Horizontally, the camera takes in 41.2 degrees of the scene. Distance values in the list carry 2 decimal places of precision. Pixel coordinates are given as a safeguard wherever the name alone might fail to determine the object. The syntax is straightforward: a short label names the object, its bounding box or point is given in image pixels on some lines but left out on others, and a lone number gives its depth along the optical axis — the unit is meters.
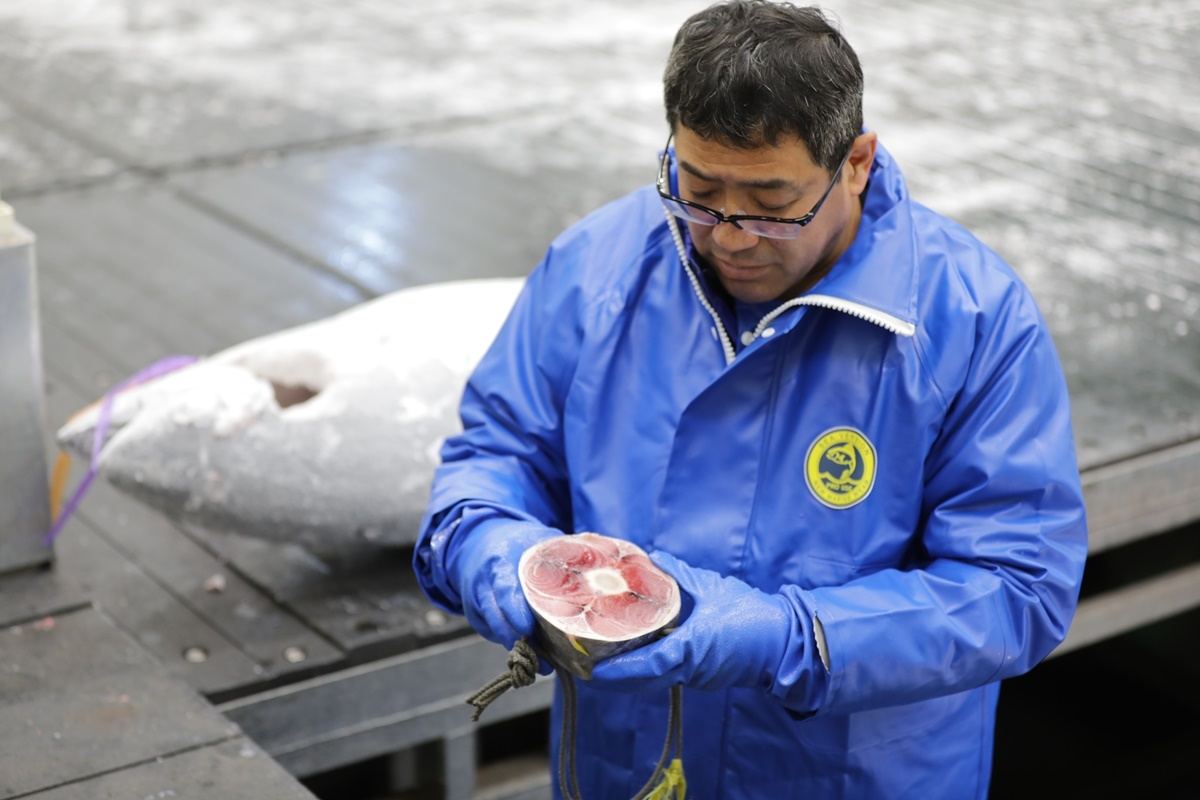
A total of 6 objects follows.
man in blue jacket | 2.15
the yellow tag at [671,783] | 2.38
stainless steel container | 3.42
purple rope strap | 3.70
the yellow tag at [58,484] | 3.86
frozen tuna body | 3.60
